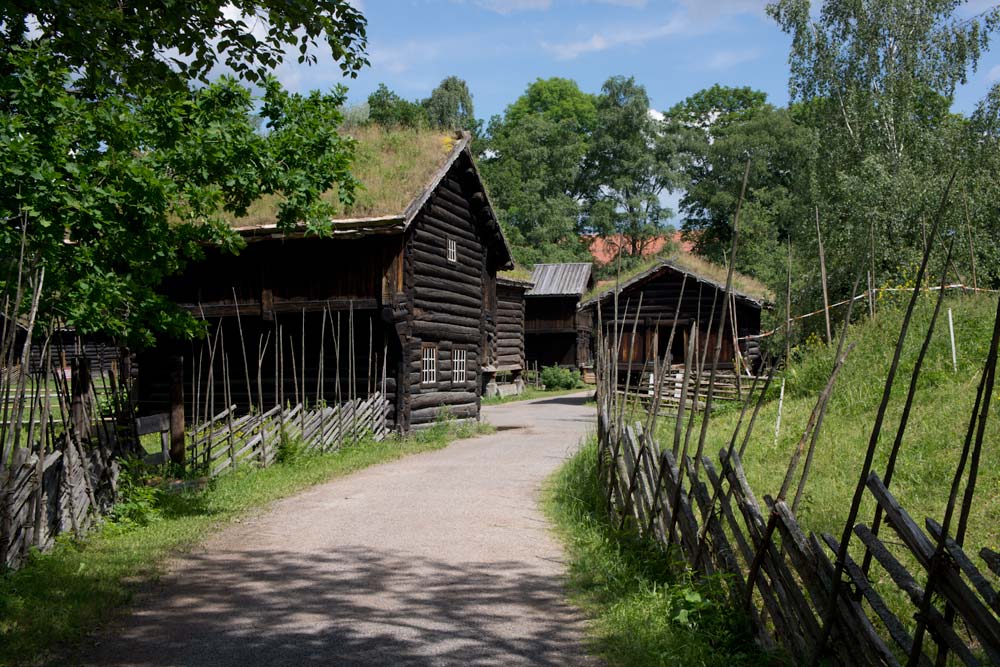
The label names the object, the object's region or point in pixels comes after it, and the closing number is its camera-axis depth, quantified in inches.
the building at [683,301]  1211.9
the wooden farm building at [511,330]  1562.5
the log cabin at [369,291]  718.5
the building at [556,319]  1763.0
